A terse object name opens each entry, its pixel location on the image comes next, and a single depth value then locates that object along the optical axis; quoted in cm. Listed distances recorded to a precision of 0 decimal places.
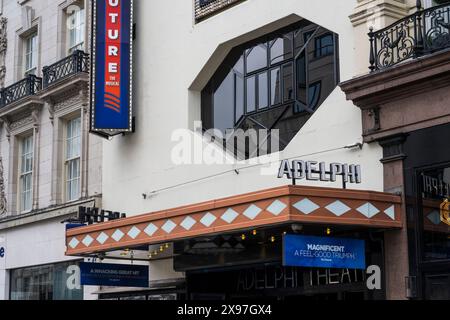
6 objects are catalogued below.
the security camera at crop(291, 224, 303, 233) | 1379
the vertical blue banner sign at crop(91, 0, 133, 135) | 2075
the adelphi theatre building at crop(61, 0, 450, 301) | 1414
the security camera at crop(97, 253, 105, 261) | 1883
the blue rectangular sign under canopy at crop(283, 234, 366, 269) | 1373
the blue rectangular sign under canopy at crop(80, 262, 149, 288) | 1952
